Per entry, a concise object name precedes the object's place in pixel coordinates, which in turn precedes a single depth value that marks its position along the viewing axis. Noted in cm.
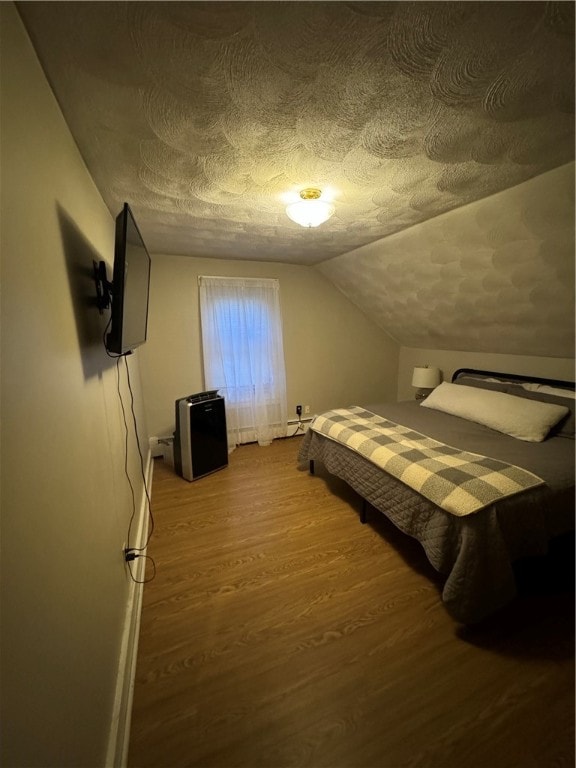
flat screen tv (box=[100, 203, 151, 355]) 109
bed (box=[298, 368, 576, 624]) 137
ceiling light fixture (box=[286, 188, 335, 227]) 165
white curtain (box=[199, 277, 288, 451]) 327
